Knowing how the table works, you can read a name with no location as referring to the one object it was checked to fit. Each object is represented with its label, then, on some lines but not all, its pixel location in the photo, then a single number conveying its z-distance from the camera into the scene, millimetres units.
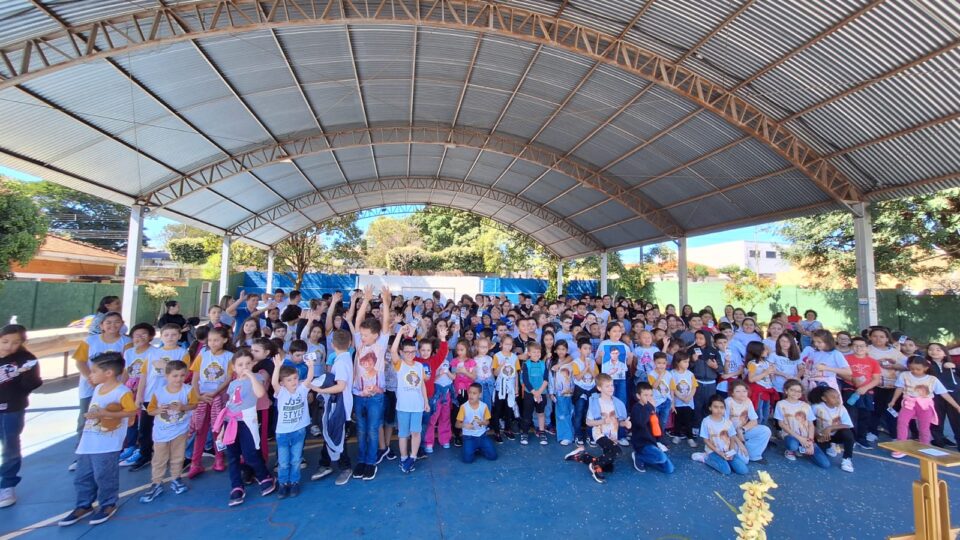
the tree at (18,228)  10422
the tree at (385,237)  33875
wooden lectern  2480
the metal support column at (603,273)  19614
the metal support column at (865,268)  9055
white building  41156
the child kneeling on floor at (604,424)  4125
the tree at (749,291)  17109
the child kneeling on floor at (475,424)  4434
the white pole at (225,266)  16453
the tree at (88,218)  31297
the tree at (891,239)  11602
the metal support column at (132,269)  10312
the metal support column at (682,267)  14738
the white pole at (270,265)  20453
